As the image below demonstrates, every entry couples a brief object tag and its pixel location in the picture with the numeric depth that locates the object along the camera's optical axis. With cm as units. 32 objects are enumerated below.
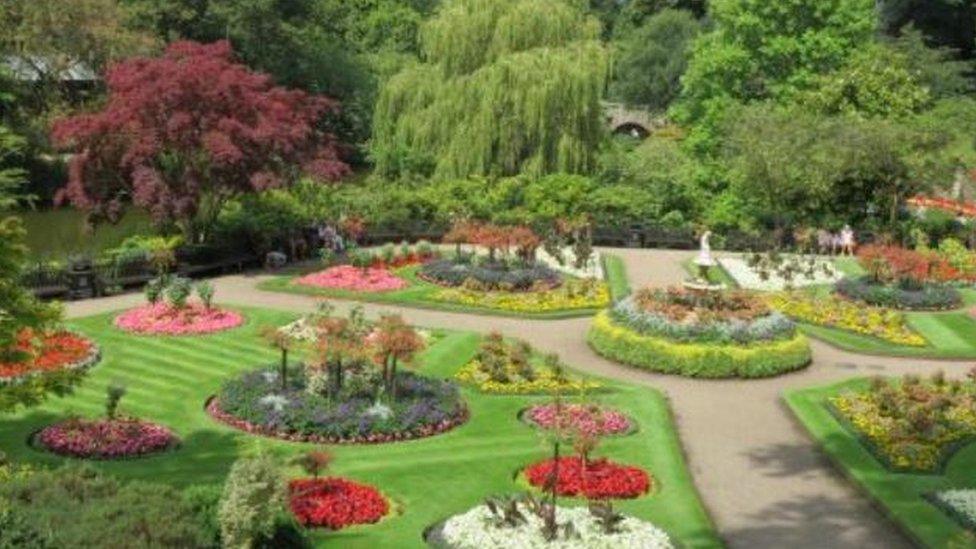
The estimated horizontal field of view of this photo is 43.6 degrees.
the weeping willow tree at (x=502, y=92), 5650
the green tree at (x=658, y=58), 9031
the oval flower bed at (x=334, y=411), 2512
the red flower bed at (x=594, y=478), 2228
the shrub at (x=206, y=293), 3497
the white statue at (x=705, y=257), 3445
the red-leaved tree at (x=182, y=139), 4178
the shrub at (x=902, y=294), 4128
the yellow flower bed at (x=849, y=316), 3712
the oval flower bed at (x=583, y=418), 2600
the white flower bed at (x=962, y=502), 2136
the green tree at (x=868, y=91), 6006
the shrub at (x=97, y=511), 1490
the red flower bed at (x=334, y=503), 2009
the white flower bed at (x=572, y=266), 4553
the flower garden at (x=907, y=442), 2172
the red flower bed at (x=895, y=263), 4162
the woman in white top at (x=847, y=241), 5312
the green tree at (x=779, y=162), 5591
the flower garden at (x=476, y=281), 3959
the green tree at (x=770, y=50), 6297
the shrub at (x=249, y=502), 1647
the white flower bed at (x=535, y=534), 1914
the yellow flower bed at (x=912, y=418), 2497
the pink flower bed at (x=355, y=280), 4150
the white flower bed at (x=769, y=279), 4481
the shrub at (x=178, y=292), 3459
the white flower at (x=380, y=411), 2558
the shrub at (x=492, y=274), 4109
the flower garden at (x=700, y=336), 3203
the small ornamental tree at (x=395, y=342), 2572
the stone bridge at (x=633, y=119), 9356
